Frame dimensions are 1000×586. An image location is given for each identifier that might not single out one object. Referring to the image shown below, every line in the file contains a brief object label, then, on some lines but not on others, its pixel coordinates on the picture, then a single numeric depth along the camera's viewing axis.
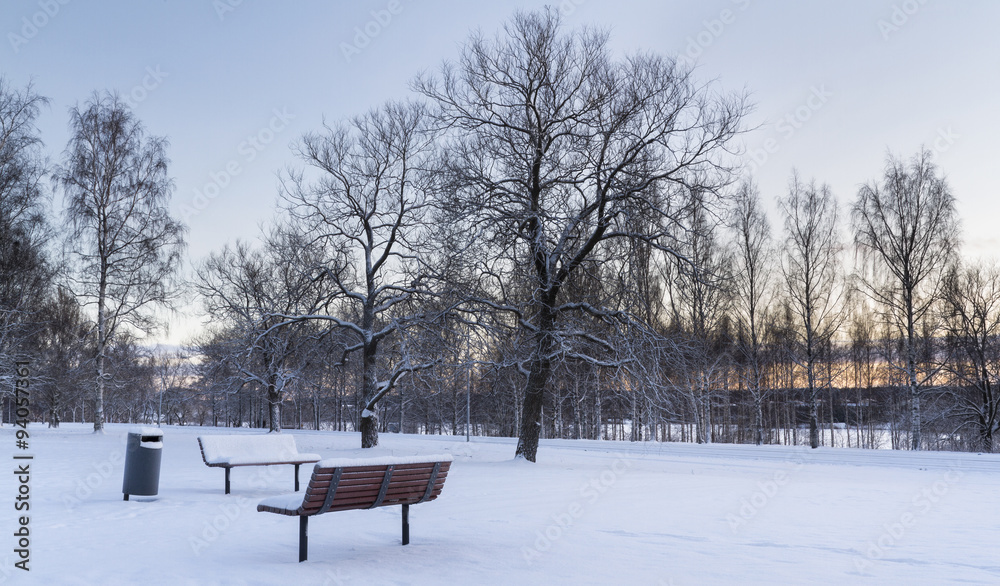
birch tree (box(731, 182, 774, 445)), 26.77
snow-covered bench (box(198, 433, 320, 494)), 10.57
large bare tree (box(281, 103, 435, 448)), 20.36
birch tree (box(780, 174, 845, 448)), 25.02
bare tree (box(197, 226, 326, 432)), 20.59
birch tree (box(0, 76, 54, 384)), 19.97
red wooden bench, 5.73
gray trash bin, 9.20
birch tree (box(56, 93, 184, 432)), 25.11
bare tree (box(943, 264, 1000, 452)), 28.17
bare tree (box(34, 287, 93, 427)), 27.61
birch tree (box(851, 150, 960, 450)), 23.22
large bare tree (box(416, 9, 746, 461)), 15.27
